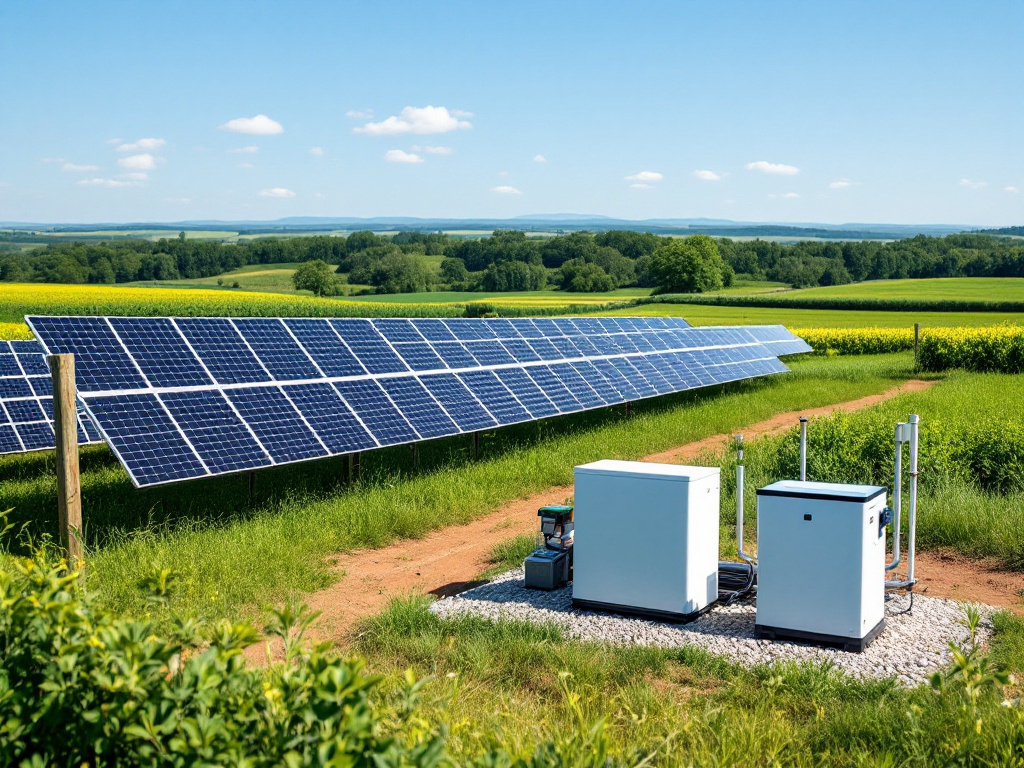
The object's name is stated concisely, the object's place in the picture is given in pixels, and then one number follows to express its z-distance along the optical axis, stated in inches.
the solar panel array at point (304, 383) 408.5
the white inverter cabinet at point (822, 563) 277.7
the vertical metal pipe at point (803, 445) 335.3
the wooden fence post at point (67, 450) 328.2
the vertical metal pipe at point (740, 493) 325.8
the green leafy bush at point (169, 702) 109.9
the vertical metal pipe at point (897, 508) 312.8
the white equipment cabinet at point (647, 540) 302.4
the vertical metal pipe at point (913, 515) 309.8
